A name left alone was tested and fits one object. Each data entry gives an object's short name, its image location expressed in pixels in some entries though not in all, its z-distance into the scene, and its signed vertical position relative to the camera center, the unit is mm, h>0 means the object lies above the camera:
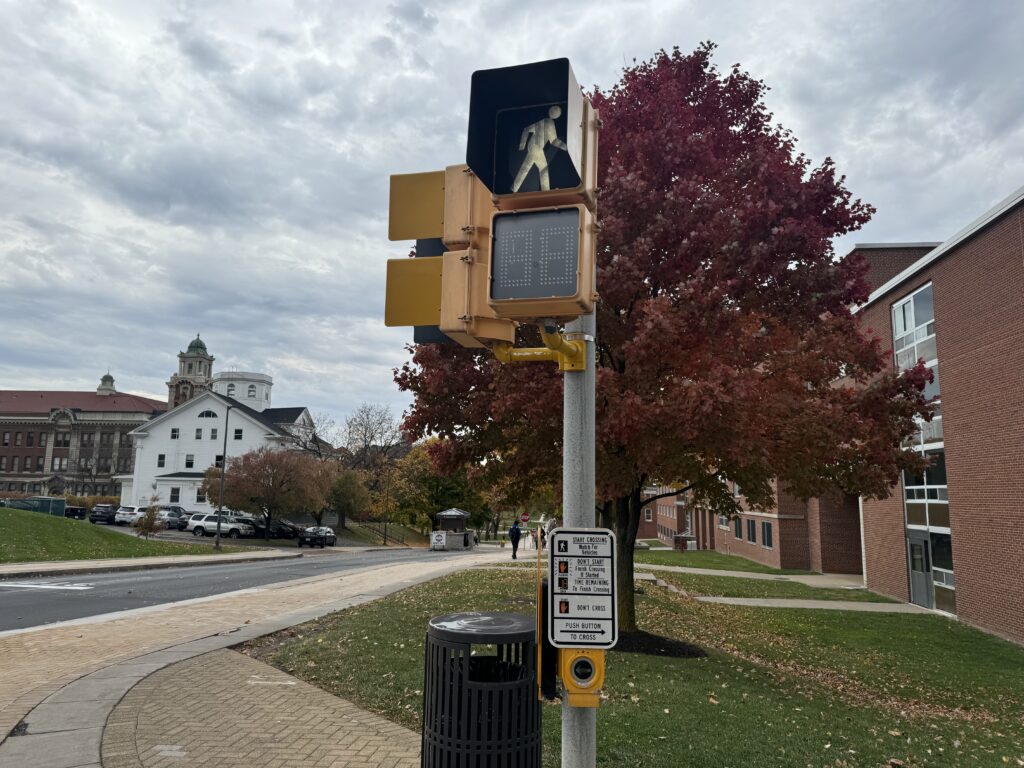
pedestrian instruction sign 3090 -400
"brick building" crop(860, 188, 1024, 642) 16016 +1997
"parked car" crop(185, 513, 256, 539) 44938 -2387
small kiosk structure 45906 -2486
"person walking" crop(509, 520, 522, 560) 34031 -1898
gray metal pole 3086 +121
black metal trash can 3727 -1102
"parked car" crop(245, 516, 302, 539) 46906 -2562
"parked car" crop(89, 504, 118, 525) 47906 -1937
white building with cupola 61062 +3817
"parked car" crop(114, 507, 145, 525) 47531 -1956
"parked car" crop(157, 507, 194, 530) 48438 -2140
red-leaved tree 8984 +2129
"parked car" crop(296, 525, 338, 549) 43906 -2827
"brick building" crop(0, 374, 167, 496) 93250 +4754
